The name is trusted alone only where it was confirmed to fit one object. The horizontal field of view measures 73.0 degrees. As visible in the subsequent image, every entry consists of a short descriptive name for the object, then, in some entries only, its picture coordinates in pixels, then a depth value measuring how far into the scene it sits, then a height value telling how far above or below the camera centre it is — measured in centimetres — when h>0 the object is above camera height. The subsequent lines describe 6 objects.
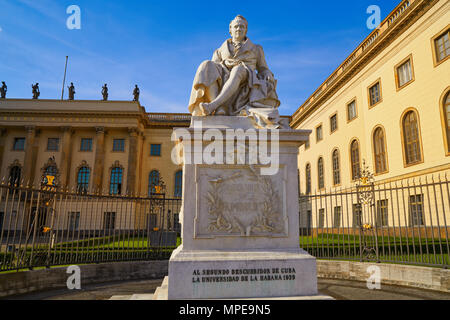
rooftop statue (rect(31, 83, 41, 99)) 3741 +1539
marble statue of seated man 432 +198
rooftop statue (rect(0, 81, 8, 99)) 3772 +1558
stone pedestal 360 +3
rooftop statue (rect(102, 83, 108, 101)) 3730 +1527
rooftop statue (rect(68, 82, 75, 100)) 3712 +1519
